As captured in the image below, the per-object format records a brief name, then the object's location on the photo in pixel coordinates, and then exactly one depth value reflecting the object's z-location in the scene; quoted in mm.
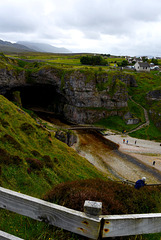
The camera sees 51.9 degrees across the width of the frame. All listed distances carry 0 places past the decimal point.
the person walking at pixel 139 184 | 10930
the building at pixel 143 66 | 104688
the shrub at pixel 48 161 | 18617
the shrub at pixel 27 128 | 24331
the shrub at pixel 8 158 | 14281
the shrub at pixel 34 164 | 16578
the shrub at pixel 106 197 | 5648
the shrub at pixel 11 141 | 18047
